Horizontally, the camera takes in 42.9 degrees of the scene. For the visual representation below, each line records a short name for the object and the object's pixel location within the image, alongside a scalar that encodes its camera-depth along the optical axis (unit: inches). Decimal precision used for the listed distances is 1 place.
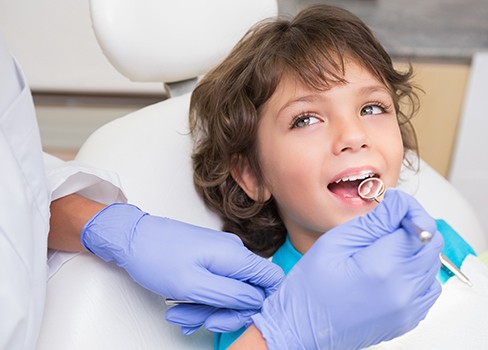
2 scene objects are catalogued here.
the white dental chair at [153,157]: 37.5
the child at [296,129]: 41.0
